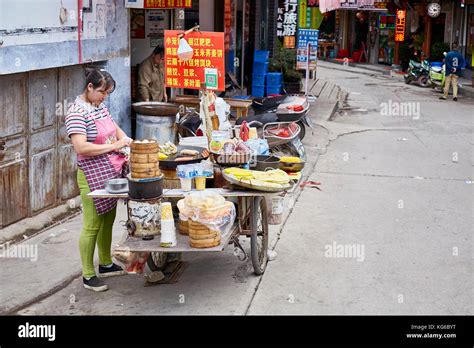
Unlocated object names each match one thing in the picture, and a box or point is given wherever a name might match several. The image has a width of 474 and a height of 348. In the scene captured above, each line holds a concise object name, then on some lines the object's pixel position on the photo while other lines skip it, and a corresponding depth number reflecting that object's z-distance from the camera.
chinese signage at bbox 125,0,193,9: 9.72
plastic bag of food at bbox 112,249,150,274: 6.11
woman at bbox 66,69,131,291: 5.85
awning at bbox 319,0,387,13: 19.20
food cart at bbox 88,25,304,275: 5.67
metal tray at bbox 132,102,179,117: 10.10
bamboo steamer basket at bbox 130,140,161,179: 5.71
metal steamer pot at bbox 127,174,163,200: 5.66
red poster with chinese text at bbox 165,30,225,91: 8.59
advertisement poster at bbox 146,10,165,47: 12.18
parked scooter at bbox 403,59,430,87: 25.82
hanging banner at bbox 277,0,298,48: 21.08
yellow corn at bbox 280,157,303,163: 7.19
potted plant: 19.55
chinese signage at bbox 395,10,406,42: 30.84
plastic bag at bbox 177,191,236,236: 5.60
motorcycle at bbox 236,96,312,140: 11.09
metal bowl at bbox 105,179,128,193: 5.82
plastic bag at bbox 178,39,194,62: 8.59
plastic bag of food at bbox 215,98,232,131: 8.60
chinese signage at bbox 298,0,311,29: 23.38
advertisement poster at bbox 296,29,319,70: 20.36
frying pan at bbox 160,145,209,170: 6.27
